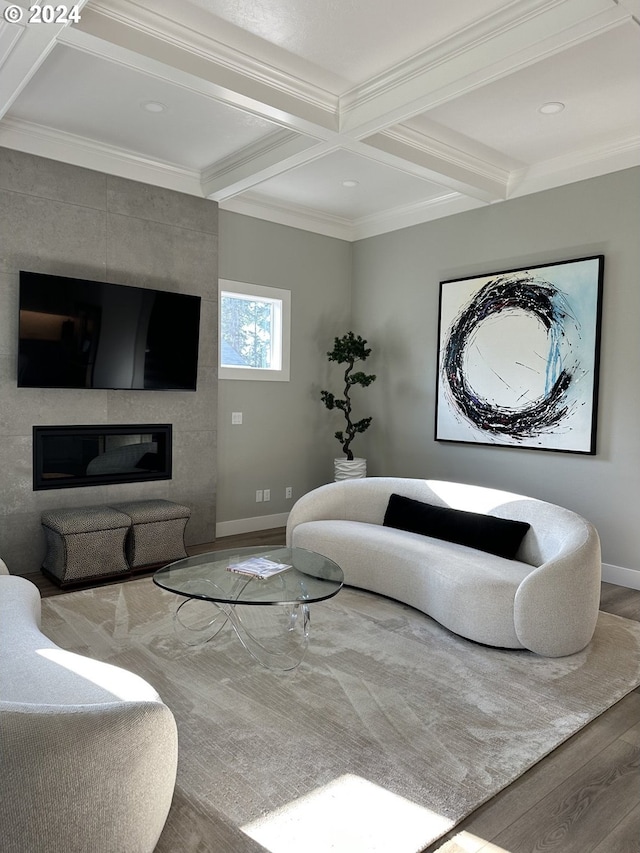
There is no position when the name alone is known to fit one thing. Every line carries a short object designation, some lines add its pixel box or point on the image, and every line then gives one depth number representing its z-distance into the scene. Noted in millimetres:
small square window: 5418
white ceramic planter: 5609
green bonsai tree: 5660
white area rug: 1909
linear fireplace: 4336
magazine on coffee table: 3066
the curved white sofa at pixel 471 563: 3014
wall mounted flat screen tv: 4125
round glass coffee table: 2807
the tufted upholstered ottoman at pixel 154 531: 4332
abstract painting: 4367
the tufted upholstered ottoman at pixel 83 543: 4000
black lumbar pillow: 3631
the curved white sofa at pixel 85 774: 1384
